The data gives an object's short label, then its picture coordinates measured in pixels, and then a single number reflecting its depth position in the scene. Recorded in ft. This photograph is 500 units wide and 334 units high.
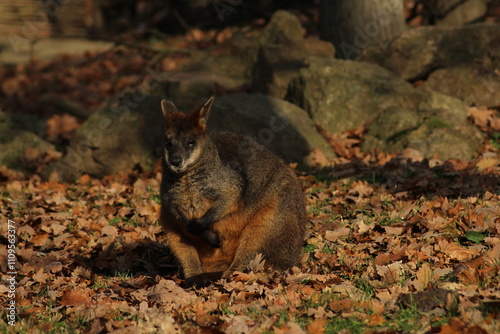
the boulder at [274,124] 37.27
